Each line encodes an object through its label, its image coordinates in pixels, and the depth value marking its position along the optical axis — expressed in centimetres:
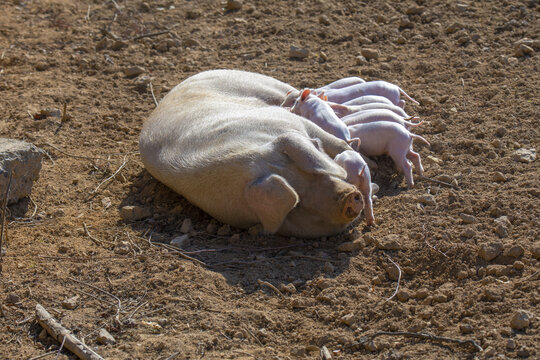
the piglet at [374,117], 603
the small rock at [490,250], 468
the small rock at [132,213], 563
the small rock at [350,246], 505
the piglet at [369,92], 657
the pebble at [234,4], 890
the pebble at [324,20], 838
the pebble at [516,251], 464
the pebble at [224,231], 538
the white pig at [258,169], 508
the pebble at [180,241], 520
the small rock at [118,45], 834
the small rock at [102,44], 834
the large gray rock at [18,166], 543
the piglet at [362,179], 530
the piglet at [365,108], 630
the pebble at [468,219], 509
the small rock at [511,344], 380
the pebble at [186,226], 545
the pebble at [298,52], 793
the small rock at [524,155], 575
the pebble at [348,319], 430
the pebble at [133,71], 780
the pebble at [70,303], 446
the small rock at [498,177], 553
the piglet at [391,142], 580
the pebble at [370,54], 773
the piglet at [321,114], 585
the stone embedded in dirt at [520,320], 392
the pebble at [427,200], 539
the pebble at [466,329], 402
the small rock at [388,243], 496
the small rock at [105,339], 417
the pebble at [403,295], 451
